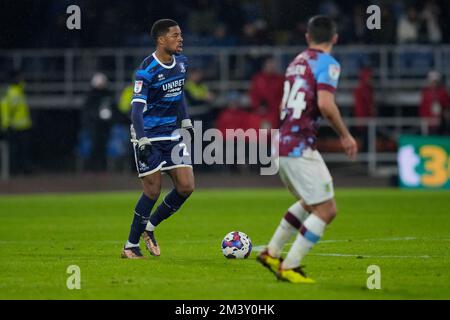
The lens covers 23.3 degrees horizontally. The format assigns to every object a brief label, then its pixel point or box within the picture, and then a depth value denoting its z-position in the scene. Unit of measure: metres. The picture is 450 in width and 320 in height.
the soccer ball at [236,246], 11.56
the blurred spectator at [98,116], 25.73
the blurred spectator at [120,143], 26.91
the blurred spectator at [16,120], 26.44
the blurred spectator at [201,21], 28.06
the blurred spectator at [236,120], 25.14
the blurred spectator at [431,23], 27.11
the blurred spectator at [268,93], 24.92
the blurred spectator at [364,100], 25.11
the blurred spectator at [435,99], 24.78
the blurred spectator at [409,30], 27.22
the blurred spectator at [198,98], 25.25
